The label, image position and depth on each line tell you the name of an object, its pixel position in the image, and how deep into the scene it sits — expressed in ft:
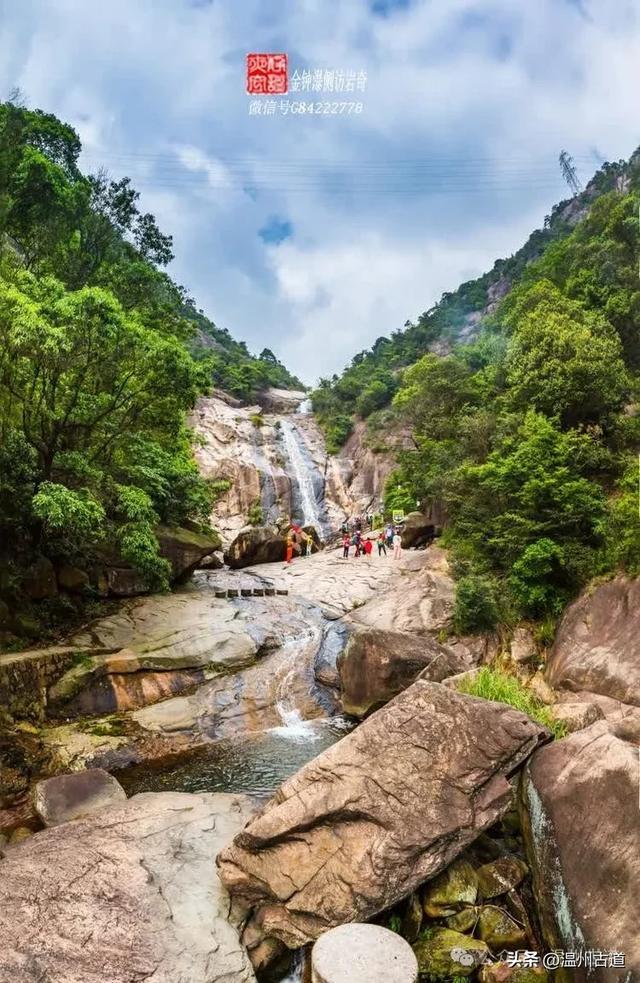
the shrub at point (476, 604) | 43.45
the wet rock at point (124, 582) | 52.34
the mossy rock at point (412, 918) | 18.47
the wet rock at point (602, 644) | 31.42
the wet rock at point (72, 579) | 48.60
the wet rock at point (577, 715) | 24.81
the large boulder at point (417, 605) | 47.85
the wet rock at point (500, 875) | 19.33
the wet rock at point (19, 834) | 24.52
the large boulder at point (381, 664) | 37.88
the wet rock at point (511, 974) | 16.63
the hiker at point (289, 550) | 81.69
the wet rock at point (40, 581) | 45.50
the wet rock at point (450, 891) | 18.88
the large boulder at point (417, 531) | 87.35
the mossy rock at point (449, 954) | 17.13
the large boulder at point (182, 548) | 59.06
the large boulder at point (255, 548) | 82.02
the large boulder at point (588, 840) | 14.76
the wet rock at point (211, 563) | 80.89
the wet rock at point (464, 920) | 18.35
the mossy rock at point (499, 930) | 17.92
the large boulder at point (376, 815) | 18.76
